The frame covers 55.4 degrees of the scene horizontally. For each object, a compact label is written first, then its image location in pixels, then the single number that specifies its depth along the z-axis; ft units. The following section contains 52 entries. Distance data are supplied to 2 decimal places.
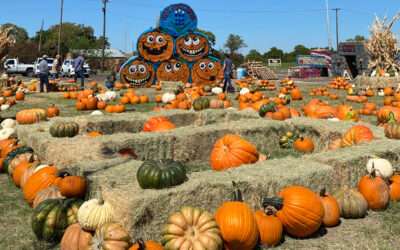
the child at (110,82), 67.97
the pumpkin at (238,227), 12.80
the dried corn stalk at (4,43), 40.16
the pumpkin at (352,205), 15.85
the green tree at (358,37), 302.04
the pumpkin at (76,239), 13.23
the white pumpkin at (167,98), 51.16
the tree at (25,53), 204.08
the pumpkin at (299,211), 14.15
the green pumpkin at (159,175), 13.87
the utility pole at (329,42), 172.49
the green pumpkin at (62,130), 23.84
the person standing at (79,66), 73.83
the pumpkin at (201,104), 38.50
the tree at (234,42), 357.82
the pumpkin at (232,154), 20.80
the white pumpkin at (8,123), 31.87
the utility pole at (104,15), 178.58
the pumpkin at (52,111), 37.96
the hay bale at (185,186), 13.11
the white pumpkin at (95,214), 13.41
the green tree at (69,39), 239.71
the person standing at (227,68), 64.18
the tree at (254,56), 249.34
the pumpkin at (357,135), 23.05
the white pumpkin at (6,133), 28.86
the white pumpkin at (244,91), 55.79
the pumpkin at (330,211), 15.15
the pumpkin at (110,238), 12.10
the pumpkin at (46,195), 16.72
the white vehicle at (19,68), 153.07
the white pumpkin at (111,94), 55.83
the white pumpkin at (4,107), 46.33
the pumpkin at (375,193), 16.81
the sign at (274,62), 183.36
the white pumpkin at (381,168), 18.15
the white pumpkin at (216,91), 64.77
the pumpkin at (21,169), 20.49
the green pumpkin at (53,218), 14.46
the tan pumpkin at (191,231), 11.92
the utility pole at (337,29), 211.82
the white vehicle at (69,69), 139.64
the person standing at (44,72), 62.44
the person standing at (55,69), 75.82
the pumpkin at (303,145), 26.71
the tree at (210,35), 299.17
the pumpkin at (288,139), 27.89
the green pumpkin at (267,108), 32.50
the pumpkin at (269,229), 13.69
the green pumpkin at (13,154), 23.06
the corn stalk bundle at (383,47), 59.88
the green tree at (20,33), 344.20
